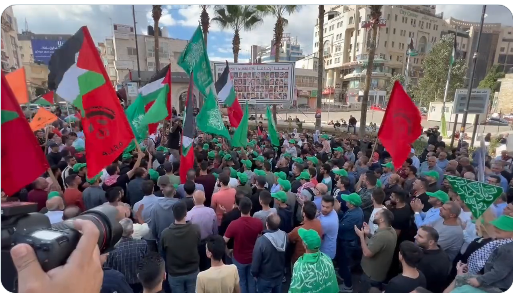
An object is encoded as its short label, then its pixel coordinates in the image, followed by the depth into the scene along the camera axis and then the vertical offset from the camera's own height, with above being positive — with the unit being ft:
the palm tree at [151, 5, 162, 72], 63.62 +14.96
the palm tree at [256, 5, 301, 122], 61.77 +15.78
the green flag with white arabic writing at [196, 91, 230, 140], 18.97 -2.15
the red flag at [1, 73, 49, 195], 8.71 -2.09
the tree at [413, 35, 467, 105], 103.65 +7.49
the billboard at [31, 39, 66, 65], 93.25 +11.34
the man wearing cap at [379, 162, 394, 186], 19.73 -5.94
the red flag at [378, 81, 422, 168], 17.99 -2.13
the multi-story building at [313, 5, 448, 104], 198.49 +35.50
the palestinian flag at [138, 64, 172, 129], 19.26 -0.94
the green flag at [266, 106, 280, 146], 29.51 -4.57
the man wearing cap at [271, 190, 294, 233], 13.35 -5.82
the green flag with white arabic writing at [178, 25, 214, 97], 19.52 +1.66
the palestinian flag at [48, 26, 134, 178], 12.30 -0.39
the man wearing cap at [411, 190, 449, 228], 12.10 -5.15
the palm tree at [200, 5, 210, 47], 67.69 +15.61
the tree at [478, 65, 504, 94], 128.88 +5.39
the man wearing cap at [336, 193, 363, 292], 13.06 -7.01
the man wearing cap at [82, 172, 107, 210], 14.02 -5.50
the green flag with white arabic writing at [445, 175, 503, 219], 9.89 -3.53
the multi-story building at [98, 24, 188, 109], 142.10 +17.98
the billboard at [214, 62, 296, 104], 51.57 +1.12
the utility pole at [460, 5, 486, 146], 37.63 +1.93
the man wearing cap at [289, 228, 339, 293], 8.00 -5.12
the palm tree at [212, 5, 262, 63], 69.06 +17.28
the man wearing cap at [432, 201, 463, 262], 10.98 -5.33
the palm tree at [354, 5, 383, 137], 47.30 +5.75
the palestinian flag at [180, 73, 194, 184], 17.03 -3.18
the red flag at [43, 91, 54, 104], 31.87 -1.59
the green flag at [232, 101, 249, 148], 23.87 -3.86
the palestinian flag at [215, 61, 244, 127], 28.40 -0.98
